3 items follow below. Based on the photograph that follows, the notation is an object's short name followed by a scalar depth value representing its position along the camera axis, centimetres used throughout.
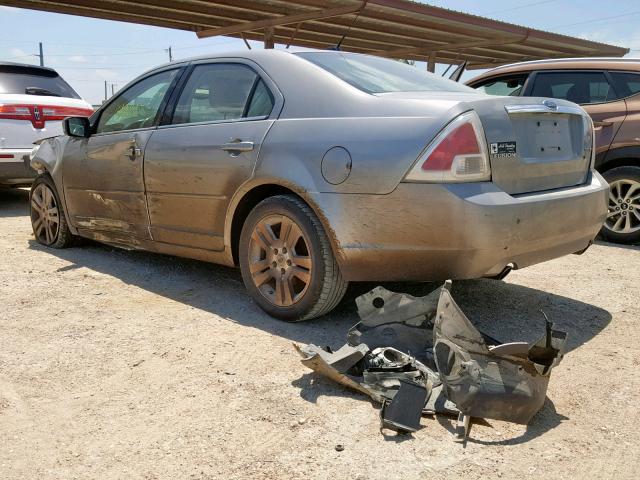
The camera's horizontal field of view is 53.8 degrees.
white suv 746
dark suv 601
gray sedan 303
